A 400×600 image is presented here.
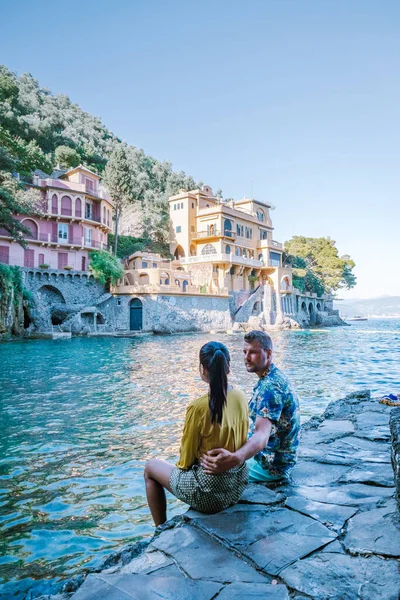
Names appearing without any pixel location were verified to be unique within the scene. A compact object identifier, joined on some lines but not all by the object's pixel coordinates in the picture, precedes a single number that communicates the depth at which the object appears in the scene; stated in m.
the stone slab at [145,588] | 1.91
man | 3.11
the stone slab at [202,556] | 2.07
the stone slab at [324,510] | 2.71
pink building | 33.62
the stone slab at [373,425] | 4.86
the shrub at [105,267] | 35.84
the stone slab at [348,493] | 3.05
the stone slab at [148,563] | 2.20
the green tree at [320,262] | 64.06
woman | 2.59
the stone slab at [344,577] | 1.88
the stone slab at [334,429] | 5.03
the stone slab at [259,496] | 2.96
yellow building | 43.69
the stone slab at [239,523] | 2.46
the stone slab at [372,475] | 3.43
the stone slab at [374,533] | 2.28
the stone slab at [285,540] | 2.21
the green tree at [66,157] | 44.44
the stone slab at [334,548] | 2.30
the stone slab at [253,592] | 1.88
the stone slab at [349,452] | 4.03
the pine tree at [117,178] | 42.50
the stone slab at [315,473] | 3.49
